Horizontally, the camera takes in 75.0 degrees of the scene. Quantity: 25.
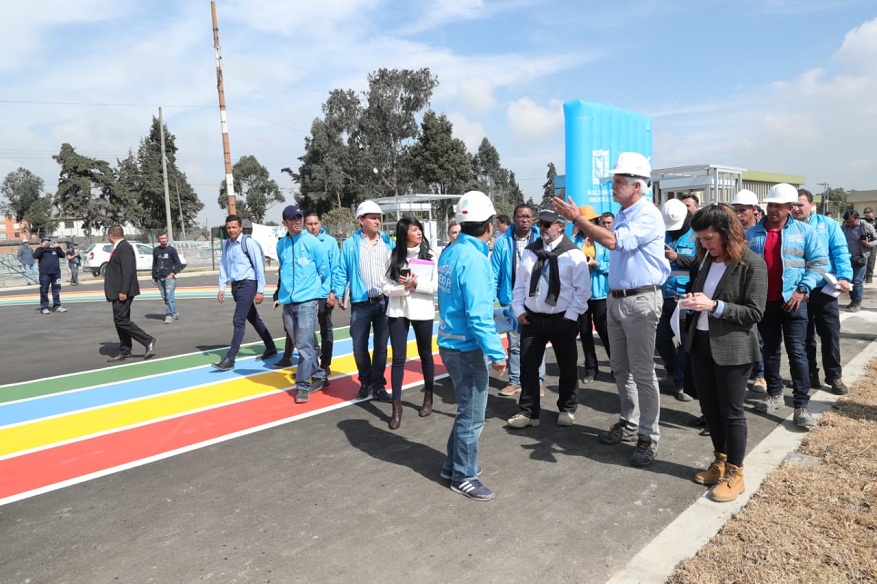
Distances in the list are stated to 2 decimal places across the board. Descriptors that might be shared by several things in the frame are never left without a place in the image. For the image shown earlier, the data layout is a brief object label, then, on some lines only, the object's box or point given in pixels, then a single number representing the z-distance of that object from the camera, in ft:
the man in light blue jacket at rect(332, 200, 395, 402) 19.98
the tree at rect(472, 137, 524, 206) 217.15
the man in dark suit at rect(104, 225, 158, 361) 27.99
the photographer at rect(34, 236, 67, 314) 47.37
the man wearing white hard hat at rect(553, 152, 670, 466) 13.78
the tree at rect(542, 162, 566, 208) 245.88
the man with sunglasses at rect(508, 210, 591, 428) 16.69
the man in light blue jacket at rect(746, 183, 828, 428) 17.08
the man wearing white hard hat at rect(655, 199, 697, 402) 19.48
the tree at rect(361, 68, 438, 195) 156.15
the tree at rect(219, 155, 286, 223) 237.66
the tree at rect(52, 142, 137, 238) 169.07
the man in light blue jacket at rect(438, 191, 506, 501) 12.65
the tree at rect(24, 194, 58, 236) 226.79
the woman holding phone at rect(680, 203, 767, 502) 12.20
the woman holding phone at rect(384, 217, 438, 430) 17.37
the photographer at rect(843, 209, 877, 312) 36.60
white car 88.43
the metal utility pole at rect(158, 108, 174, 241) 109.86
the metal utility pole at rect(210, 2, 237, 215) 69.62
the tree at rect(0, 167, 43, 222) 297.57
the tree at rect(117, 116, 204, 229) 181.68
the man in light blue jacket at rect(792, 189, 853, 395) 18.48
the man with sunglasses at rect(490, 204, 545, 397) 20.40
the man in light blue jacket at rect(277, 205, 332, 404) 20.93
